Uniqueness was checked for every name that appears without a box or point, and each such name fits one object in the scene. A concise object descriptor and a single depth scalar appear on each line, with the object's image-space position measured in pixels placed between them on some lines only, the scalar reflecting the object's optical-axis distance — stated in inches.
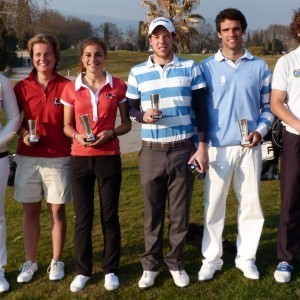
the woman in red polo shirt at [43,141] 170.2
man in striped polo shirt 161.0
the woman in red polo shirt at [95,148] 163.8
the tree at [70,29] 3136.3
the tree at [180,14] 772.6
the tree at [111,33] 3639.3
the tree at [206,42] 3346.5
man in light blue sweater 163.5
